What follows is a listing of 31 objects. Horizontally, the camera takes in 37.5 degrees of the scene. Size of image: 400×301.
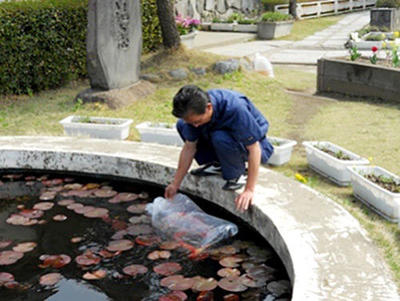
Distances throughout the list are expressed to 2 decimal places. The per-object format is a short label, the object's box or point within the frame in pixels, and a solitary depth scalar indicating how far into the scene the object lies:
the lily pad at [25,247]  3.65
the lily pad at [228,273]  3.28
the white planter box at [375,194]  3.73
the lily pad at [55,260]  3.46
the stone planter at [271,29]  15.93
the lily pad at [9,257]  3.50
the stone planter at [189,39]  12.77
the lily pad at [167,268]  3.32
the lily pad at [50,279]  3.24
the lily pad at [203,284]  3.15
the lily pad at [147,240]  3.70
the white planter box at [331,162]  4.48
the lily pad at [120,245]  3.63
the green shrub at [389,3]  16.52
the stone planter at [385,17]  15.71
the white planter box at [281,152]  4.95
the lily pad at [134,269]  3.34
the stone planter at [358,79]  7.52
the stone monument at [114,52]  7.35
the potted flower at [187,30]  12.81
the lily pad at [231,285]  3.13
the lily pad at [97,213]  4.18
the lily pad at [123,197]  4.43
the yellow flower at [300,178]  4.45
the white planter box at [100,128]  5.68
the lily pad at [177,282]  3.15
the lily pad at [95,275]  3.31
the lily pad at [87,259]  3.47
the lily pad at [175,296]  3.04
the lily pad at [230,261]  3.39
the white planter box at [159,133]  5.47
